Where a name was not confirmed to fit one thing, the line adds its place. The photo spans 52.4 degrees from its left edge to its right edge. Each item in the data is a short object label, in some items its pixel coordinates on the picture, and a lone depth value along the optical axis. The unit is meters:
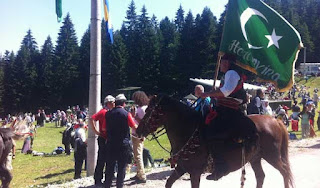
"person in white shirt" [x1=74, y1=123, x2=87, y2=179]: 11.39
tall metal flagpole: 9.29
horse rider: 5.59
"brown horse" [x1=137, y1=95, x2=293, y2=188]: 5.64
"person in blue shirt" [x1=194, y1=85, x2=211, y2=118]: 6.10
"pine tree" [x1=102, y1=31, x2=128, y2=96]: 69.44
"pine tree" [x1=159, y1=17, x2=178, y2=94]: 65.00
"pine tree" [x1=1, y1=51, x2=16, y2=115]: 69.44
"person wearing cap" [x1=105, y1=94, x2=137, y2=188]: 7.01
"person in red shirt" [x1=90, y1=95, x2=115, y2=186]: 7.88
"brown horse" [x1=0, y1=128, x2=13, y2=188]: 7.79
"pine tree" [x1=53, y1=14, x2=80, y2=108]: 70.00
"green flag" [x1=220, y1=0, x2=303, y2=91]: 6.89
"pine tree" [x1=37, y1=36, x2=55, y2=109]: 69.75
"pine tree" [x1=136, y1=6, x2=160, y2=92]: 67.38
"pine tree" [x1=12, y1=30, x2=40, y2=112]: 70.00
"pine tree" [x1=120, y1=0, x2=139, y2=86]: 72.50
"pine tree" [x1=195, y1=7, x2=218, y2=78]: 64.19
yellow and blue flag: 10.10
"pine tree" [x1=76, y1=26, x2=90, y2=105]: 70.81
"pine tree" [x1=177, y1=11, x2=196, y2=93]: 64.38
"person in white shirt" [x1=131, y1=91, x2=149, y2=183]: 8.35
